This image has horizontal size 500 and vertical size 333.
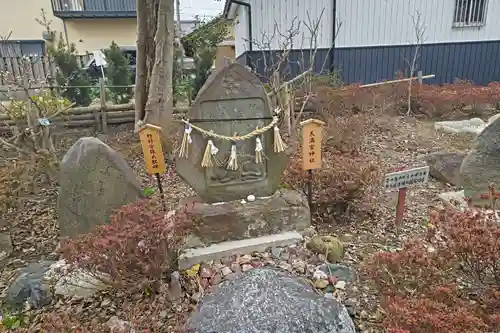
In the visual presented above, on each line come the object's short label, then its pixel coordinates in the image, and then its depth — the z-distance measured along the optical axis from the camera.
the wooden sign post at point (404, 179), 3.41
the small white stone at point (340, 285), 2.79
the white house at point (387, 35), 11.39
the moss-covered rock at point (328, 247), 3.16
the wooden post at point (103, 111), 8.74
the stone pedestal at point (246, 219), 3.34
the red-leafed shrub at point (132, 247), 2.60
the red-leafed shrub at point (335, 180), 3.85
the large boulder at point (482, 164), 3.96
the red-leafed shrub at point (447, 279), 1.85
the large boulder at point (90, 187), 3.80
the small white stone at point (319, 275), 2.86
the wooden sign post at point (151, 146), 3.42
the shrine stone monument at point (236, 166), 3.35
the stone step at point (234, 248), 3.18
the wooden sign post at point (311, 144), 3.44
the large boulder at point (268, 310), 2.02
